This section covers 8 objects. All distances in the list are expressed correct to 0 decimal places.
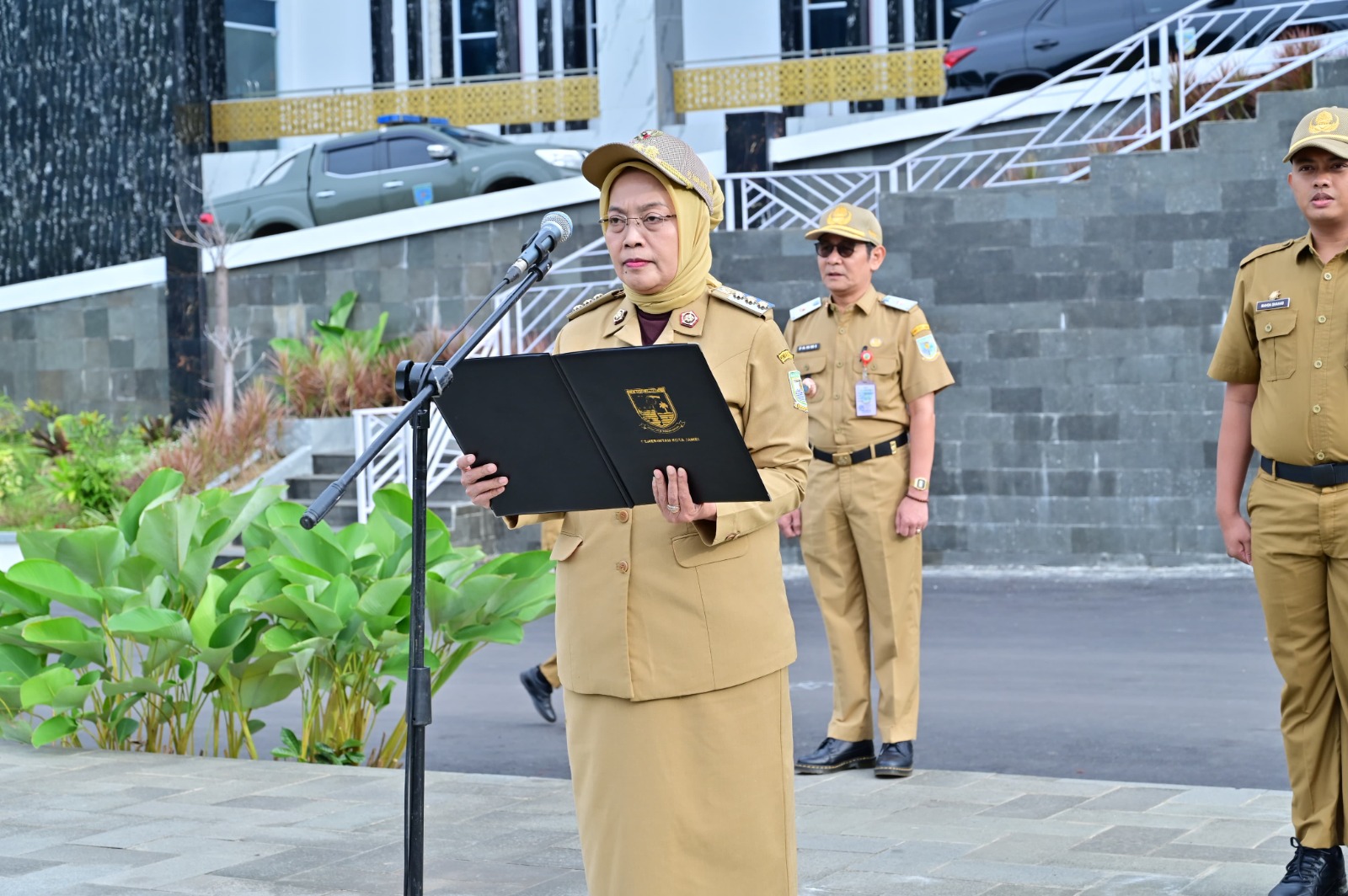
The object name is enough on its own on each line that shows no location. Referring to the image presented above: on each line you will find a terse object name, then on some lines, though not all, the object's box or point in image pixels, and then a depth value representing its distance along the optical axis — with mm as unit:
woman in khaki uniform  3521
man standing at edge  4578
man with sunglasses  6801
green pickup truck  20000
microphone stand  3406
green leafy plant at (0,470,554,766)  6504
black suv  17969
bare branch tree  16609
